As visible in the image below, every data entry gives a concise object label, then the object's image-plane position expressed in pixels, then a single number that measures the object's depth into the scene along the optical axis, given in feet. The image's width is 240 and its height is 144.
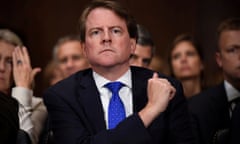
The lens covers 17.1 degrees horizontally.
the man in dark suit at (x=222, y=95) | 15.49
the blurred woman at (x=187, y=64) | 20.96
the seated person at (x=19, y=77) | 15.87
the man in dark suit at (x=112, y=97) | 11.72
